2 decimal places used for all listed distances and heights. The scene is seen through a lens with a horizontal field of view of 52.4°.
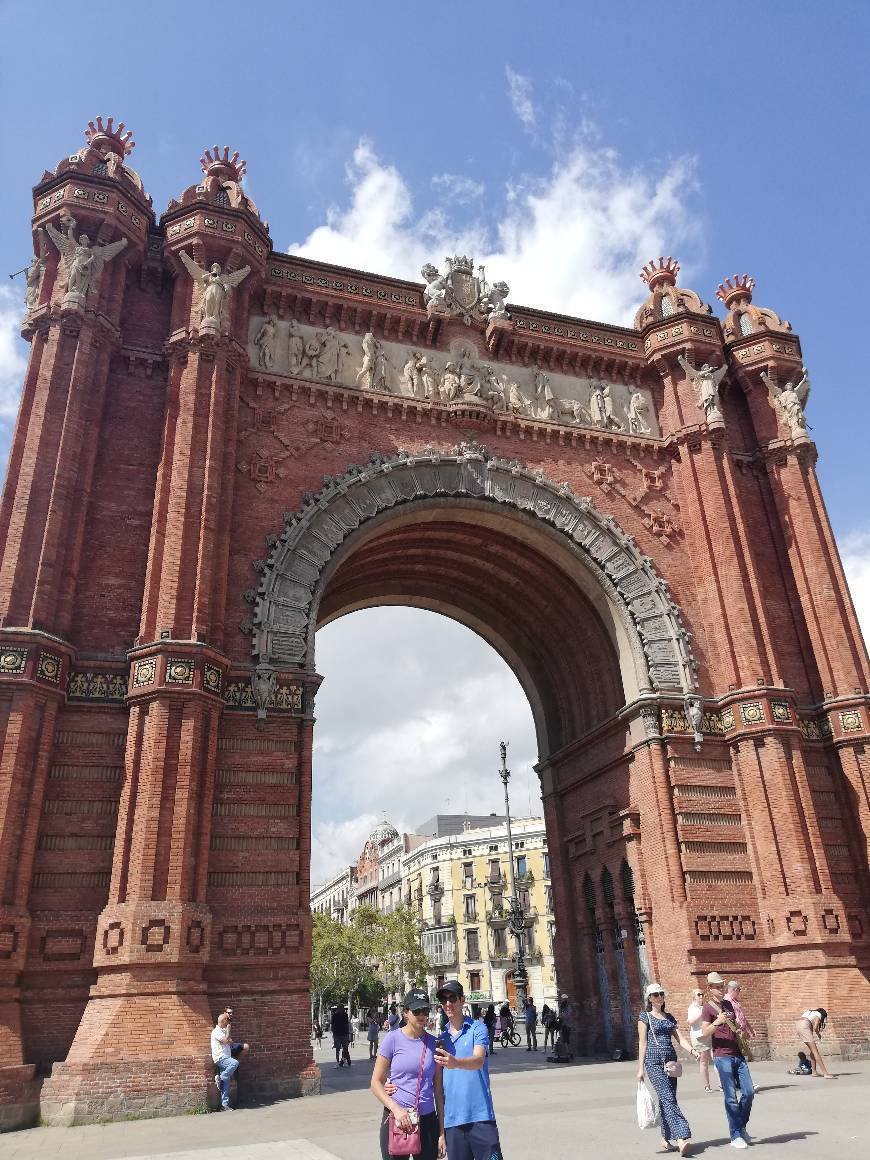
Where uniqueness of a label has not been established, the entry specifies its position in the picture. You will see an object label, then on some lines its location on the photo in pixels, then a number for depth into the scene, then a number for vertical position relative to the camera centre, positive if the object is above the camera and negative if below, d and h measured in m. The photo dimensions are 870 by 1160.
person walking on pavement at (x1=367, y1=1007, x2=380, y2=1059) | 28.84 -0.57
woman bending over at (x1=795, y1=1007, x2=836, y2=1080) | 13.58 -0.65
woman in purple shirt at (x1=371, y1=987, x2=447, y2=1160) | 5.46 -0.40
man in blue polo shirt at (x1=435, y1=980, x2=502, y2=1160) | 5.49 -0.49
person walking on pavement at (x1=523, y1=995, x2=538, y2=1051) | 26.26 -0.67
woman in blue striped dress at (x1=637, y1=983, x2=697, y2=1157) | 8.36 -0.57
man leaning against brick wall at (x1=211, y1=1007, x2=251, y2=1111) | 12.85 -0.47
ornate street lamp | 36.87 +2.60
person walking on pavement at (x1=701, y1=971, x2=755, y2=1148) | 8.51 -0.72
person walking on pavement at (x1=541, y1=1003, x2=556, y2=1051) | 22.62 -0.43
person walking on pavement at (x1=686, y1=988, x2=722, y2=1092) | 9.66 -0.33
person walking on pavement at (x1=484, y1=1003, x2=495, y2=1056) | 28.60 -0.46
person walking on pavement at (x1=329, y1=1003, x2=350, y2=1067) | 24.03 -0.45
